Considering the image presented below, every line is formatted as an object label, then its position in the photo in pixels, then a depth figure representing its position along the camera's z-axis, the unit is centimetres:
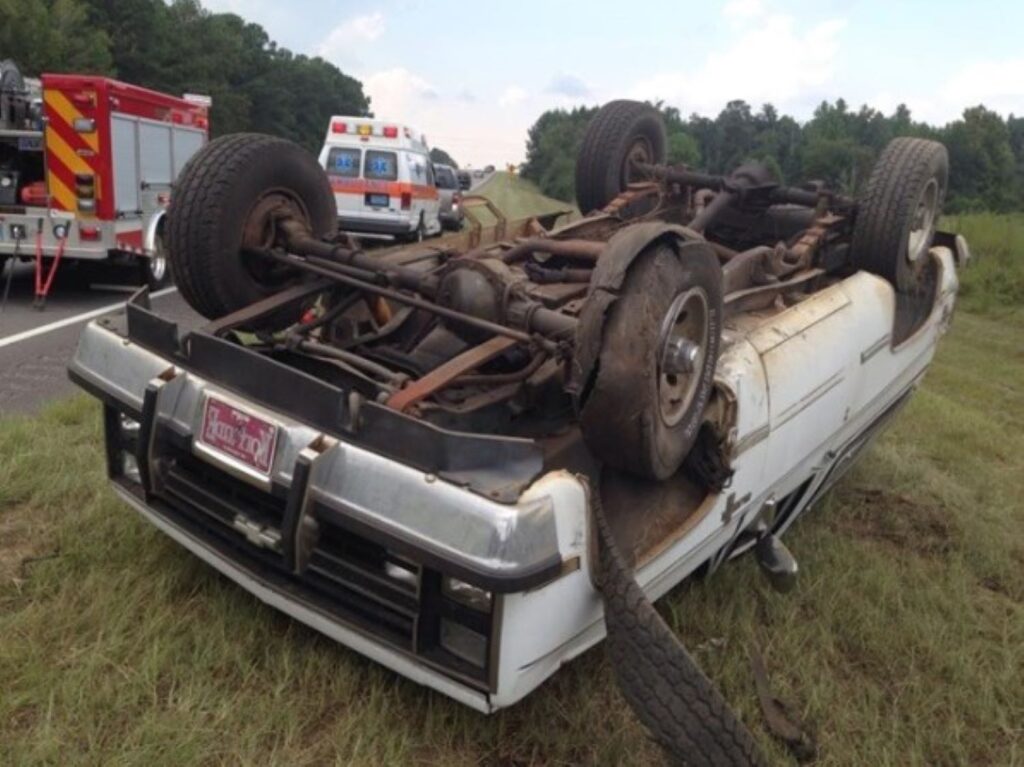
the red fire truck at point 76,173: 843
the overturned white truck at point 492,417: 225
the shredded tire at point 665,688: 225
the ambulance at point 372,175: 1586
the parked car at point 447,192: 1908
